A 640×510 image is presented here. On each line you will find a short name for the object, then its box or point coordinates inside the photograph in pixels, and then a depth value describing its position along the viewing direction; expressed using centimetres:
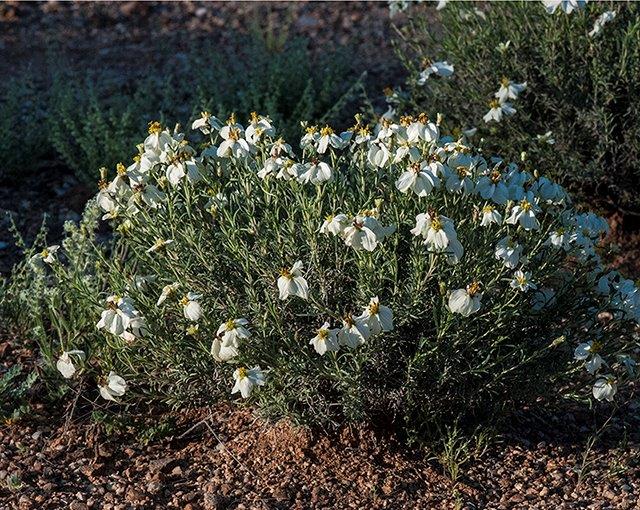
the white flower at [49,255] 405
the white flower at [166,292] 361
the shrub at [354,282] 359
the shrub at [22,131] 612
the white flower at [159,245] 367
